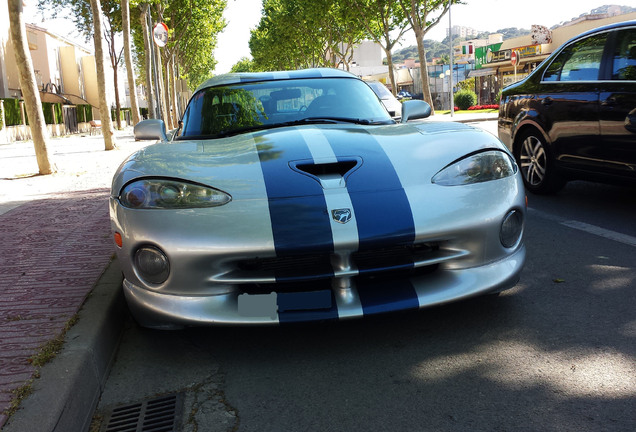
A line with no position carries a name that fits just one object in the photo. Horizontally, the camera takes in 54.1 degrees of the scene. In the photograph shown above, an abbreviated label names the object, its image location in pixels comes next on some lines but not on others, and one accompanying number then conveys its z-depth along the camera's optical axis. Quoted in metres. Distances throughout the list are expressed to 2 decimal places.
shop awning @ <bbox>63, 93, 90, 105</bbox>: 48.68
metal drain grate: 2.46
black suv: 5.18
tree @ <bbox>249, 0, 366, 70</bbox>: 43.65
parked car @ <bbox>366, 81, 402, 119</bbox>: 12.03
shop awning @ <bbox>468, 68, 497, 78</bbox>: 54.72
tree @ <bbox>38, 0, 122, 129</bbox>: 39.84
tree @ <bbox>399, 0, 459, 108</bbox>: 30.48
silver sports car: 2.75
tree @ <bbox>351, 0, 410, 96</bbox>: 34.81
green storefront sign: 53.81
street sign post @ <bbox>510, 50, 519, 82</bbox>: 27.69
